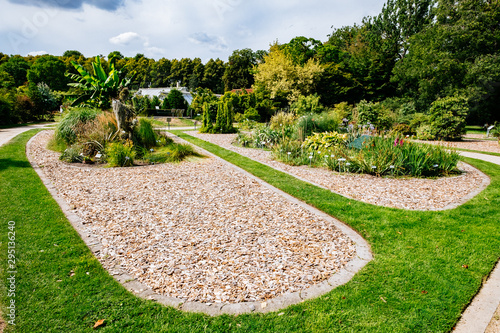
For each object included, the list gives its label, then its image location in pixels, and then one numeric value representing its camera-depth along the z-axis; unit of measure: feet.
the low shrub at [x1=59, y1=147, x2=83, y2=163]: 25.95
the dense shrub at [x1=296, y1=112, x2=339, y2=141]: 34.04
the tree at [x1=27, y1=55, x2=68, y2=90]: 141.93
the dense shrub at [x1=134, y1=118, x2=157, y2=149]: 31.53
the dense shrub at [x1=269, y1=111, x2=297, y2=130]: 38.82
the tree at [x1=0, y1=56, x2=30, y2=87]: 151.56
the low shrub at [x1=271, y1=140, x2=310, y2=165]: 28.04
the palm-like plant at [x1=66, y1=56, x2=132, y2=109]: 35.32
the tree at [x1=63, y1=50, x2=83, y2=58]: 210.38
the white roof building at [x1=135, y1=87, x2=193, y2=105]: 131.23
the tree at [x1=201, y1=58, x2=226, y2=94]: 197.77
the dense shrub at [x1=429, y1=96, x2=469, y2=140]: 45.47
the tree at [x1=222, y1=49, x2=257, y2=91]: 174.09
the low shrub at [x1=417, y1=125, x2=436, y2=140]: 47.76
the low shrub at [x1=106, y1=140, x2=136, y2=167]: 25.15
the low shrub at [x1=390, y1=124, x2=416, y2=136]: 50.11
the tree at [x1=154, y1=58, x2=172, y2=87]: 214.69
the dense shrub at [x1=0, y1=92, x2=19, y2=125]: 53.16
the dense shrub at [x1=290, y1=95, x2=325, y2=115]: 53.93
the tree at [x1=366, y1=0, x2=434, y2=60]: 96.99
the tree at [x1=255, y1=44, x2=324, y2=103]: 74.54
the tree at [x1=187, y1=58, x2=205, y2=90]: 195.93
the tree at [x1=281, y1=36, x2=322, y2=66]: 89.66
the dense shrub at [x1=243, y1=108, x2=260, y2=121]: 67.97
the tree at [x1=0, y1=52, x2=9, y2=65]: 178.34
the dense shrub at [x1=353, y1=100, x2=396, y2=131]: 50.55
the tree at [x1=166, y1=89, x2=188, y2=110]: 100.78
